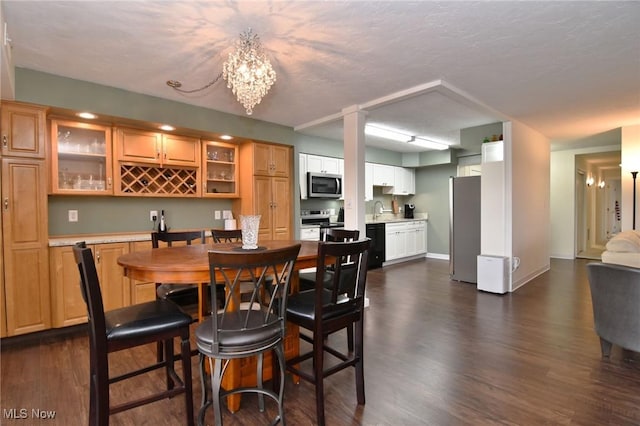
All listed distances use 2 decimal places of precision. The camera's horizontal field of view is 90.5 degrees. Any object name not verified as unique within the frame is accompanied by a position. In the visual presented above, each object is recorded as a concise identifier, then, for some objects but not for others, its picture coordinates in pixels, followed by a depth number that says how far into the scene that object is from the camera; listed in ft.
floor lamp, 16.05
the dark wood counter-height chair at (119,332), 4.92
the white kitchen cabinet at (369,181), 21.59
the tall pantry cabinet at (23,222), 9.30
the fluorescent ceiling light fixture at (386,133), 16.71
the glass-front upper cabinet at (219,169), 14.39
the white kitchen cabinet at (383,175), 22.25
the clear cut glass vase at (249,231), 7.02
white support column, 12.78
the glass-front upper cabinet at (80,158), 10.81
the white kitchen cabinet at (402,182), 23.95
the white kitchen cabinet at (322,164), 18.34
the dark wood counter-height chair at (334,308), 5.64
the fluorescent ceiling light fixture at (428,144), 19.43
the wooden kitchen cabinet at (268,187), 14.93
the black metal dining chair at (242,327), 4.79
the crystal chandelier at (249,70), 7.46
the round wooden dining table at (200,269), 5.45
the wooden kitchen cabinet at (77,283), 10.12
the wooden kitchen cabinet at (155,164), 12.03
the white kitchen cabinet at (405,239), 20.97
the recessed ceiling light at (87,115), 10.54
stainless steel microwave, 18.16
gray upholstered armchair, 7.63
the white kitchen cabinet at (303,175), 17.89
